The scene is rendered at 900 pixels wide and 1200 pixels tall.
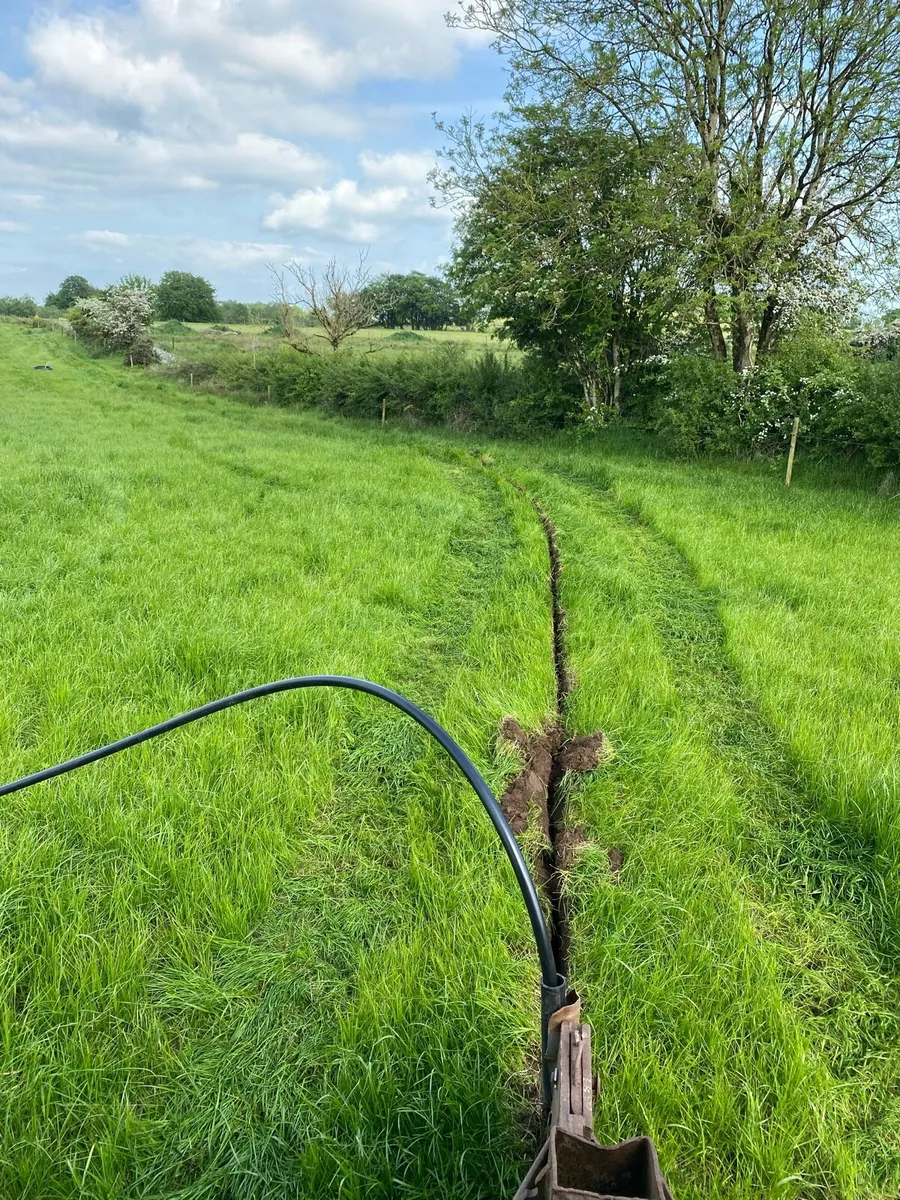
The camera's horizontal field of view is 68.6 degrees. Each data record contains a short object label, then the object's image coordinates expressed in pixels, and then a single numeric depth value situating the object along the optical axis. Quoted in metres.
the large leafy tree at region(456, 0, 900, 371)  11.06
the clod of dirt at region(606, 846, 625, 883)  2.71
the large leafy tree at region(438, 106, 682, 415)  12.45
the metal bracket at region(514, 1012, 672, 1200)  1.17
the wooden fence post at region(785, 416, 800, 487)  10.24
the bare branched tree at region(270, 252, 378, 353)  28.97
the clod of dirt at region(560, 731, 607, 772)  3.41
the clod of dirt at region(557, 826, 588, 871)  2.78
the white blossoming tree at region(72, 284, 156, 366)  36.03
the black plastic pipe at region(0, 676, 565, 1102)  1.37
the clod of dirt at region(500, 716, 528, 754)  3.51
